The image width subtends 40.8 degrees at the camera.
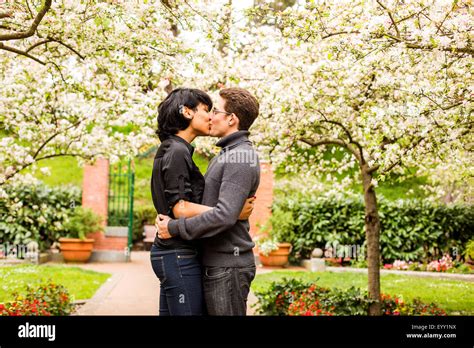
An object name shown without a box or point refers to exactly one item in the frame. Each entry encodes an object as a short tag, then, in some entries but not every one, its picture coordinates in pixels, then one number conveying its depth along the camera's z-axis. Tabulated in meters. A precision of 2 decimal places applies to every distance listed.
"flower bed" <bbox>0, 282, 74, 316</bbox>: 7.71
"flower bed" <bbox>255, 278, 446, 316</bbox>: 8.02
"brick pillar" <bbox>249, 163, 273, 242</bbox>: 16.19
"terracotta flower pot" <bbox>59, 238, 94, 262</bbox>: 14.95
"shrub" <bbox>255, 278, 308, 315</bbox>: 8.61
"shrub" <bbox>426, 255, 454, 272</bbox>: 14.30
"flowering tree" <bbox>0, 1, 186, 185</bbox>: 6.16
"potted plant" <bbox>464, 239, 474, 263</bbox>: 10.04
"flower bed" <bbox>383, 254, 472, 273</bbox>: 14.12
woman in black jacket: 3.67
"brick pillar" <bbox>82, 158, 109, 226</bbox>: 16.14
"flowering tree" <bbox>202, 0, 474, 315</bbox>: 5.63
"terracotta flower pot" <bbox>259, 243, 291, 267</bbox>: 15.25
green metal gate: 15.91
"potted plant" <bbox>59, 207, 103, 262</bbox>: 15.00
